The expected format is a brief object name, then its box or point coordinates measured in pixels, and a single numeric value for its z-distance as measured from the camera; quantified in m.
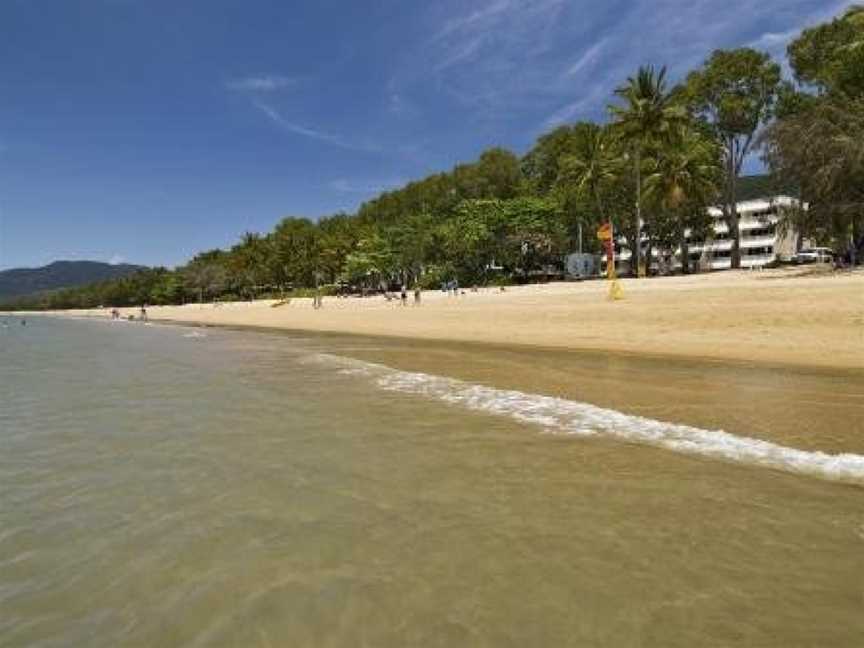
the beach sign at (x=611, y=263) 37.88
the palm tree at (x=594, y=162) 68.81
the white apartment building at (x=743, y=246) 100.25
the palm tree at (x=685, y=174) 58.66
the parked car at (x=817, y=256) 63.84
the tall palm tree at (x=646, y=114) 57.28
